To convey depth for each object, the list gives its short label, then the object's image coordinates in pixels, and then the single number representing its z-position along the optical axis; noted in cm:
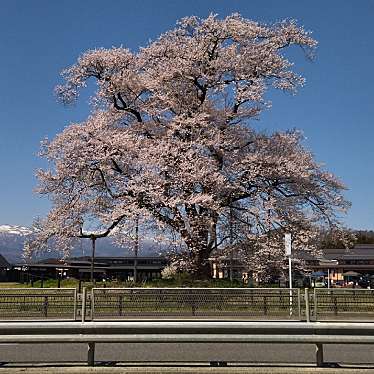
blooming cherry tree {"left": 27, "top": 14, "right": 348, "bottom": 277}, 2766
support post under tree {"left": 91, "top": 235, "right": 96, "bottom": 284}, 2915
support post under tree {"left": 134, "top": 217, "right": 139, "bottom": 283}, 2744
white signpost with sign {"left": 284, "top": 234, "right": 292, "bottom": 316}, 2161
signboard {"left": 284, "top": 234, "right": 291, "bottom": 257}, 2161
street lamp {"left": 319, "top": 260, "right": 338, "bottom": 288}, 7782
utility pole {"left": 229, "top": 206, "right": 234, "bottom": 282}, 2867
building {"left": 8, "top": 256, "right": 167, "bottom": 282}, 7062
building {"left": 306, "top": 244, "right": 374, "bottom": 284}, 7956
